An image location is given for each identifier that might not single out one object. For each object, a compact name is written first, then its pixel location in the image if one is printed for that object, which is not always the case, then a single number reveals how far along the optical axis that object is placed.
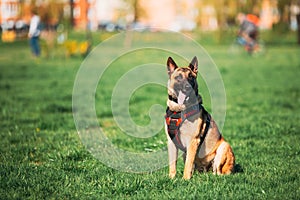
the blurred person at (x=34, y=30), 23.31
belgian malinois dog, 4.80
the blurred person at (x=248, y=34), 27.36
